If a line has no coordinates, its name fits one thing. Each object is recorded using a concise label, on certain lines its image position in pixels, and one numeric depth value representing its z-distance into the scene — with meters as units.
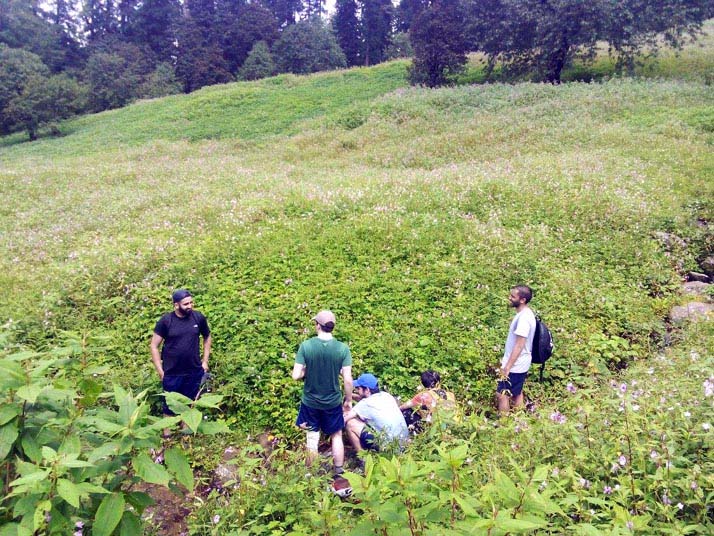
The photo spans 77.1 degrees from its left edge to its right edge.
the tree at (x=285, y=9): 75.56
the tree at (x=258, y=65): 55.41
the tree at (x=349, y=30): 65.38
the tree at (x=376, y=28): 62.84
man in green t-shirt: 5.00
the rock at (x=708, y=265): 8.93
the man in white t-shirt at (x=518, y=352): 5.63
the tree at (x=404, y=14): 64.56
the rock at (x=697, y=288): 8.02
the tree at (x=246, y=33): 61.25
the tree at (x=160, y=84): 49.97
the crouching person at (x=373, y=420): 5.01
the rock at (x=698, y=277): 8.66
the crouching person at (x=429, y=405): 4.48
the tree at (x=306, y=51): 58.03
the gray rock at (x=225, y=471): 4.96
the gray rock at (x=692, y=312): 6.97
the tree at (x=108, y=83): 46.56
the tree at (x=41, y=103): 35.34
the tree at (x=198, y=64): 55.44
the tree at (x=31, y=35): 60.47
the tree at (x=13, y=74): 36.81
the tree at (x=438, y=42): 30.28
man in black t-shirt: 5.61
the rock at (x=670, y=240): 9.38
